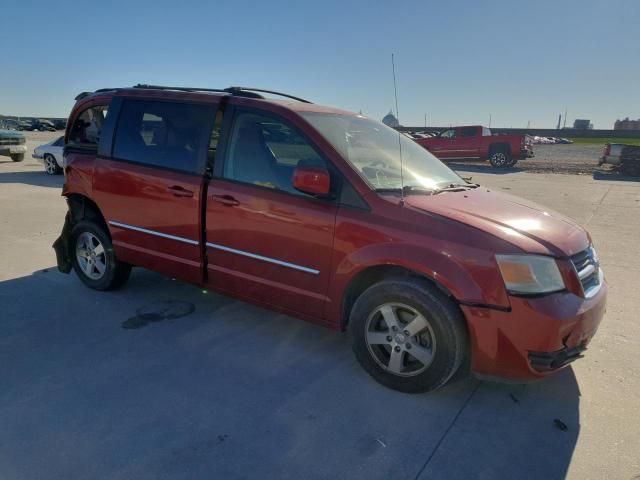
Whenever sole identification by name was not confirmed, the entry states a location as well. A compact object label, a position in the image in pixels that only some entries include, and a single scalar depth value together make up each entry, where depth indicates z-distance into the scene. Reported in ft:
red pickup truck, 69.77
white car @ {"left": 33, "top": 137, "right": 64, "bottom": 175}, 46.03
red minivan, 8.93
